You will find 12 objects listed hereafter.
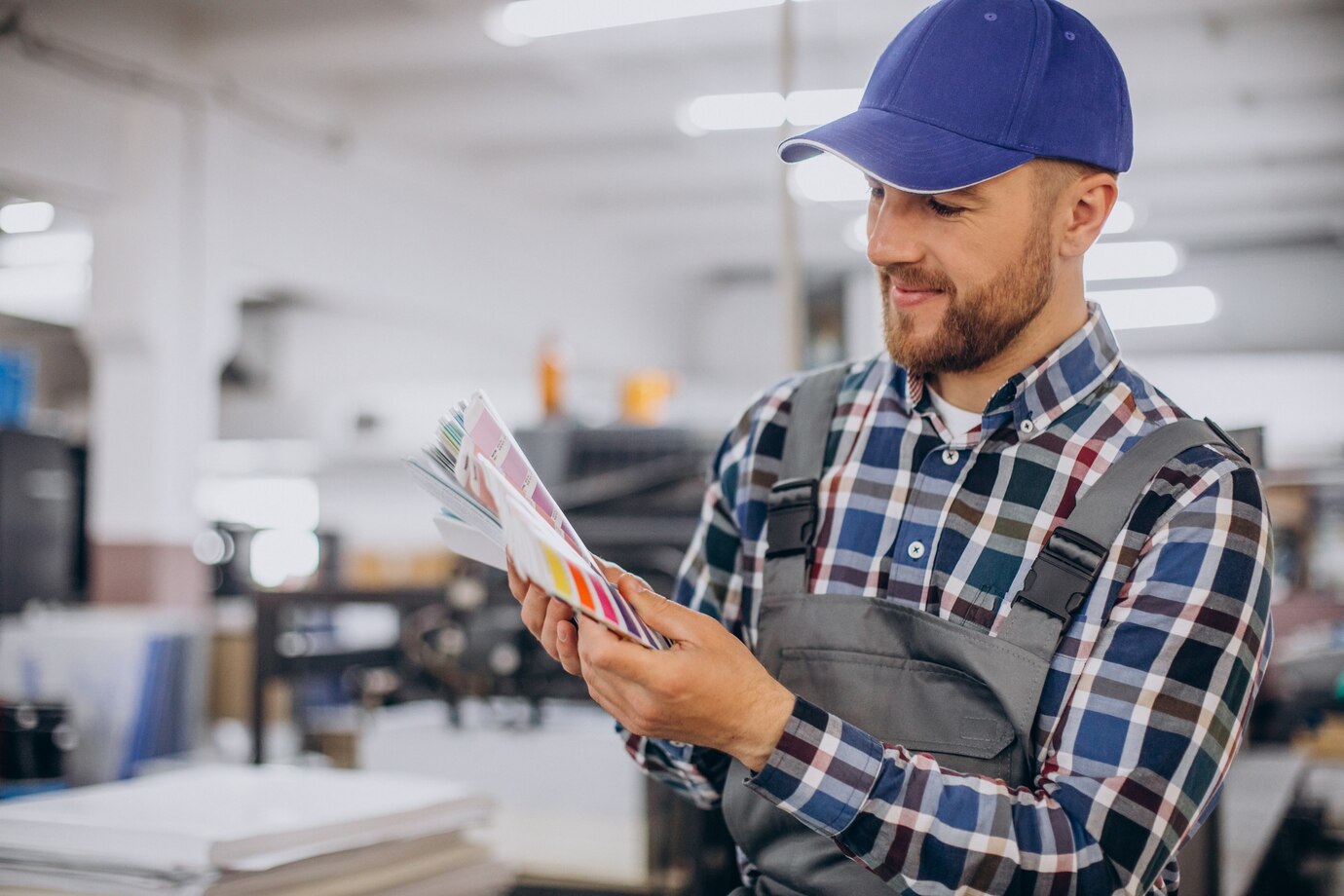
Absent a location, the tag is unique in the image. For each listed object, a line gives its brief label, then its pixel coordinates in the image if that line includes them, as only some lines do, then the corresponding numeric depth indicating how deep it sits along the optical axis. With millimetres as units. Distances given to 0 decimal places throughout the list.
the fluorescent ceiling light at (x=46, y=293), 10273
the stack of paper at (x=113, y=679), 4547
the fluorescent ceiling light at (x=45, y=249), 9492
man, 841
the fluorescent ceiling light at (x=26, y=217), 8188
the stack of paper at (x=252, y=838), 986
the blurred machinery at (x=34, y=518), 5902
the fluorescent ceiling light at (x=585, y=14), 5871
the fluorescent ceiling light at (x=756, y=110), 6984
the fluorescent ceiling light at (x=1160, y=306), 11438
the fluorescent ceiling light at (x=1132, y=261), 10609
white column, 6676
